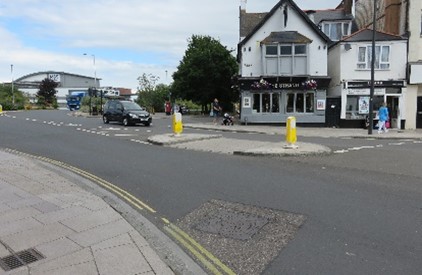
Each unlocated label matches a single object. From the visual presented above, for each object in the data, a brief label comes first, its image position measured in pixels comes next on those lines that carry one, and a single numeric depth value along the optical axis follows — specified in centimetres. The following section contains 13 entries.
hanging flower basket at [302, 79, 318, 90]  2578
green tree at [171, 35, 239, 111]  4041
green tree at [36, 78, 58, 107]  7749
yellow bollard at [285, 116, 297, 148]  1262
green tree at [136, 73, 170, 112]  5619
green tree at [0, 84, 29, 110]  6066
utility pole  1952
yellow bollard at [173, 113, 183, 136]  1636
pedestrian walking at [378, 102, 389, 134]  2091
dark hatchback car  2470
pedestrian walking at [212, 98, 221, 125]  2667
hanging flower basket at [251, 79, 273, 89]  2612
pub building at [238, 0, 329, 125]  2602
